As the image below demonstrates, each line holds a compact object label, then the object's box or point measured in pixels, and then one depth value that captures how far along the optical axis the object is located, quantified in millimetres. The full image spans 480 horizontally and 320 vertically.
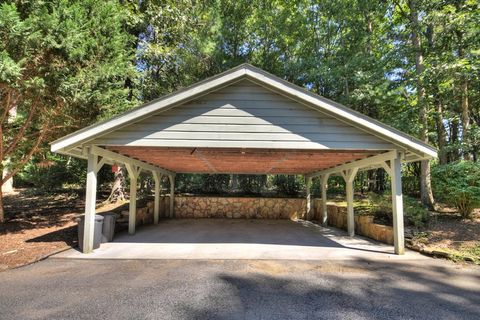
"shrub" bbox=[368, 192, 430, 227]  7008
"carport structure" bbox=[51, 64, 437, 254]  5137
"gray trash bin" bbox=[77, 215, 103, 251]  5625
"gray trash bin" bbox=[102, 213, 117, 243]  6348
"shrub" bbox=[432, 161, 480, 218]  7125
